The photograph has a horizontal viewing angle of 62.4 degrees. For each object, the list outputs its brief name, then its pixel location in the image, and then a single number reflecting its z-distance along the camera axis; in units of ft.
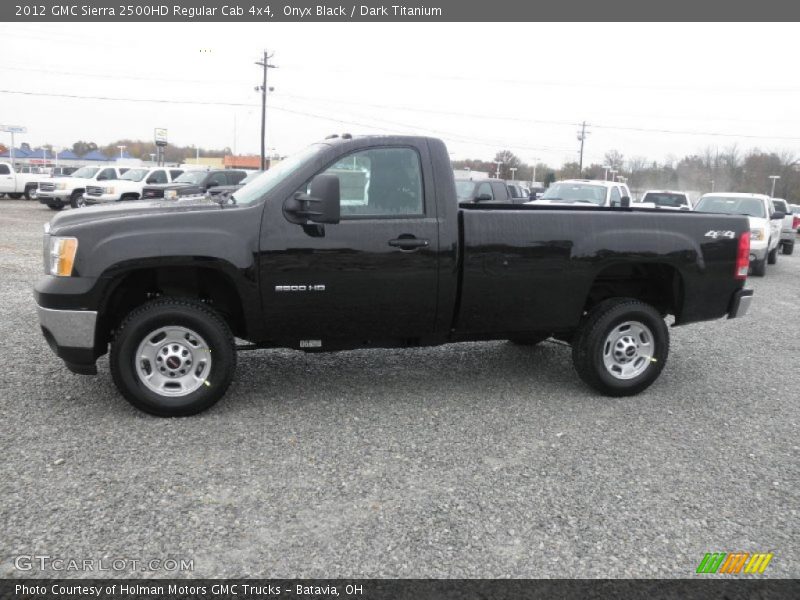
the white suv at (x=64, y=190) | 84.53
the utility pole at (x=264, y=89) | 161.27
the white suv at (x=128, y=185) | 77.10
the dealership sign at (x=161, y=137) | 170.09
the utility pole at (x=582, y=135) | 268.41
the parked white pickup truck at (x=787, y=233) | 67.10
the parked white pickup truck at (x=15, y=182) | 101.81
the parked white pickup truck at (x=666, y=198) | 73.36
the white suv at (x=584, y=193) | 48.91
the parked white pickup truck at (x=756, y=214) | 46.16
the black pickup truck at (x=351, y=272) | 14.60
